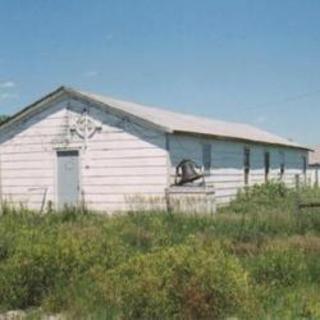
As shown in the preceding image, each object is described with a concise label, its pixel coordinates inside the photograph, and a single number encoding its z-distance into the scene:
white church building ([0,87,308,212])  22.30
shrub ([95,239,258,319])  6.92
